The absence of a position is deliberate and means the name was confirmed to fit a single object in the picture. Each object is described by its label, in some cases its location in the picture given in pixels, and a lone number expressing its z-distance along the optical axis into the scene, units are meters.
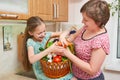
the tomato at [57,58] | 1.07
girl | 1.19
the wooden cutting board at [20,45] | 1.65
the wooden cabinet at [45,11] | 1.23
